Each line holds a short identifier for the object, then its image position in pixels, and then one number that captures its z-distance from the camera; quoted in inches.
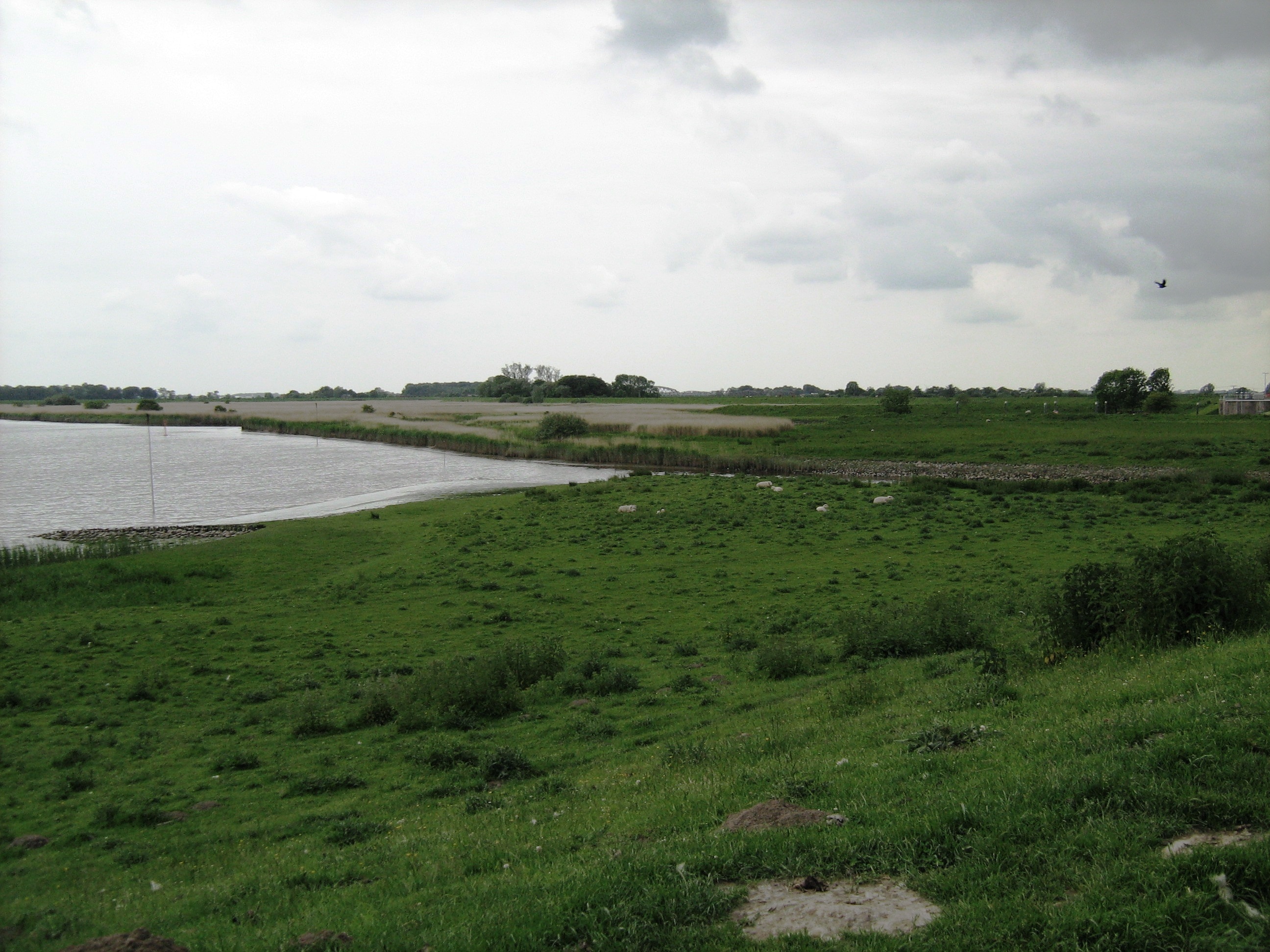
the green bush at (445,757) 483.2
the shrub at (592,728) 524.7
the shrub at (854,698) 479.2
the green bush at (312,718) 561.3
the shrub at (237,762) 497.4
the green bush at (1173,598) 487.2
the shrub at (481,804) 395.2
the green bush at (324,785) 458.6
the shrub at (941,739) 351.9
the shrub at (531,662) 658.8
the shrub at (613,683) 624.4
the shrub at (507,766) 460.8
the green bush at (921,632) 652.7
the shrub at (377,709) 585.9
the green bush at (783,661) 631.2
